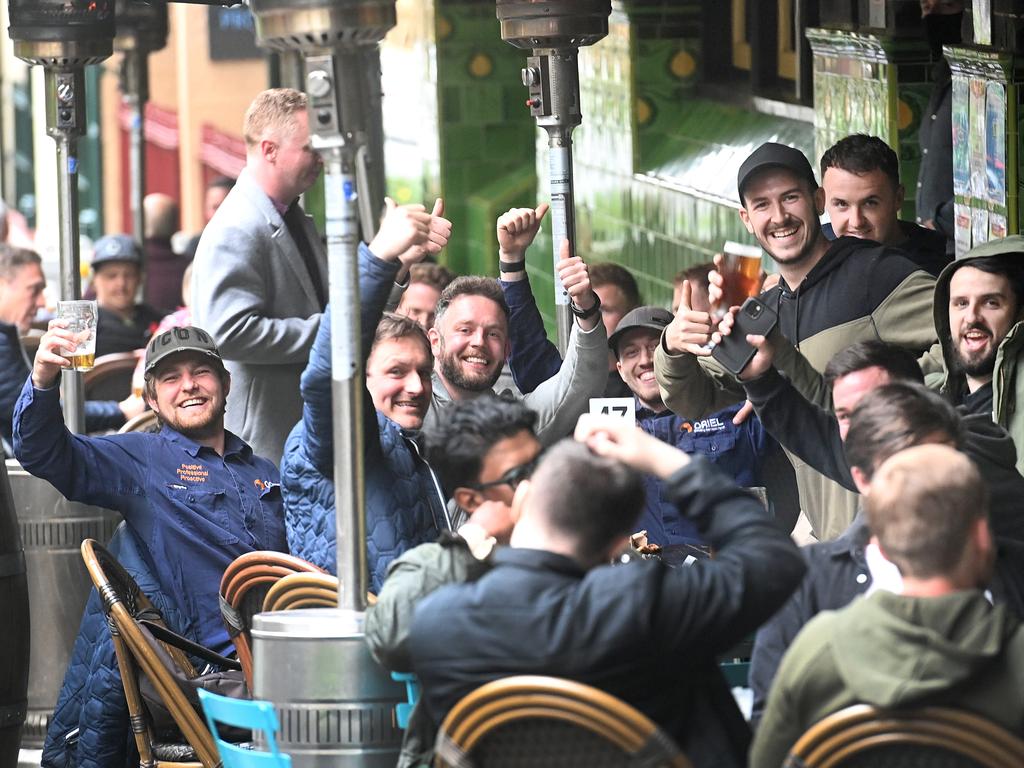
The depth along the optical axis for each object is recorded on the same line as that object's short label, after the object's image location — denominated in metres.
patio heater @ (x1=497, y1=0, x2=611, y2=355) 14.22
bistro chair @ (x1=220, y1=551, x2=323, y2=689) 10.87
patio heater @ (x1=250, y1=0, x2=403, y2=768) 9.42
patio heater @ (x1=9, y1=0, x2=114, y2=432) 16.30
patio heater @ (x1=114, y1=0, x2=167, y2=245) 27.53
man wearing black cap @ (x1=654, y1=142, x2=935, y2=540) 12.98
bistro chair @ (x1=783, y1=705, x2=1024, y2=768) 7.42
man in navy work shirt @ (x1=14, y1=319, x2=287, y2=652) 12.85
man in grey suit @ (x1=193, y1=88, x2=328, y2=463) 15.18
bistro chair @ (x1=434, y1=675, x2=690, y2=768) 7.75
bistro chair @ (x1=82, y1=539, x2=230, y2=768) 11.31
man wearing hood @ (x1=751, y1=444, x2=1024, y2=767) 7.49
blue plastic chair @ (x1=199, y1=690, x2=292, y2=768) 9.46
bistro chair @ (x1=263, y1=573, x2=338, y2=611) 10.25
